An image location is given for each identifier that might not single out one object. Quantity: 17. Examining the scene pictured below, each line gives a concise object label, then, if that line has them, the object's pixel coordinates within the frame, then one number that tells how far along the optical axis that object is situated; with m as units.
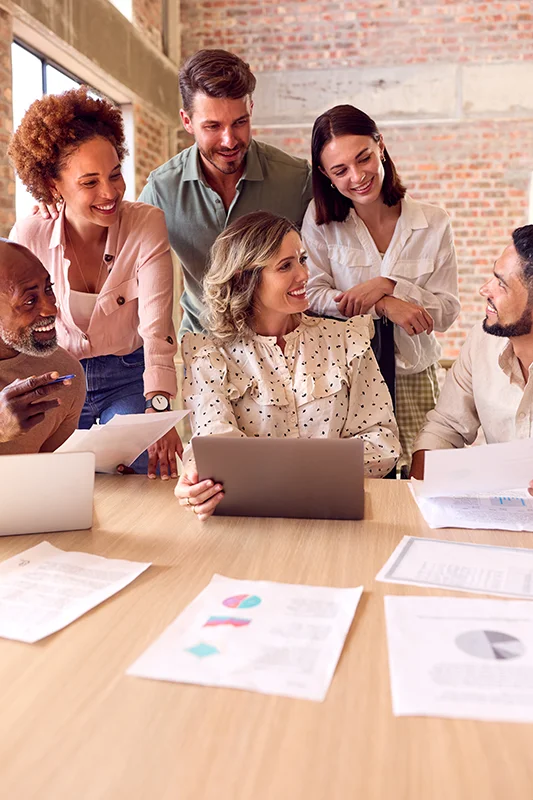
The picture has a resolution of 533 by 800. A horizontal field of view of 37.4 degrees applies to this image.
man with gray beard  1.78
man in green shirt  2.50
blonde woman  2.14
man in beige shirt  2.11
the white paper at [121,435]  1.64
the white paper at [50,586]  1.07
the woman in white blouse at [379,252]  2.48
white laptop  1.48
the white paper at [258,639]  0.90
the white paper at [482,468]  1.46
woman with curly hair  2.10
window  4.54
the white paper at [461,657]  0.83
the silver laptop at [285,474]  1.52
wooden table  0.71
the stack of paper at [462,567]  1.18
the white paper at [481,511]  1.53
